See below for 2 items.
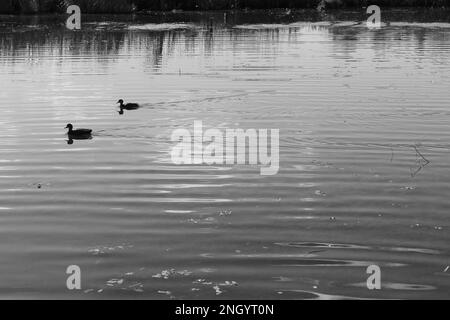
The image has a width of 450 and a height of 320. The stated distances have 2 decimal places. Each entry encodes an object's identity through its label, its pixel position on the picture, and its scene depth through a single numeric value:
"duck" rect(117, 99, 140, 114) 26.91
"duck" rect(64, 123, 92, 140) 21.77
